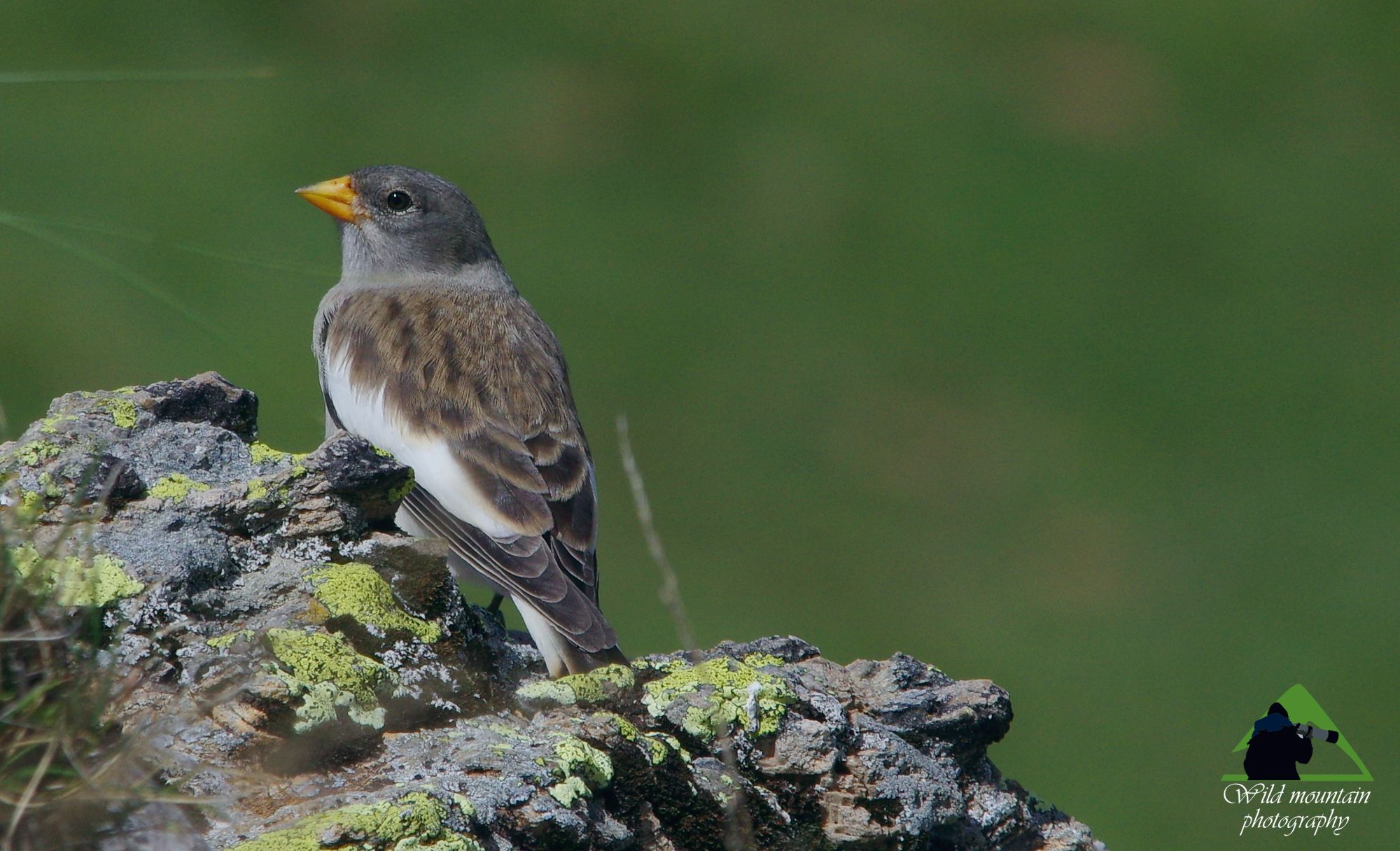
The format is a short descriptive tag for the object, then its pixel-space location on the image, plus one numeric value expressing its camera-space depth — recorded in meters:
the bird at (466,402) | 8.23
